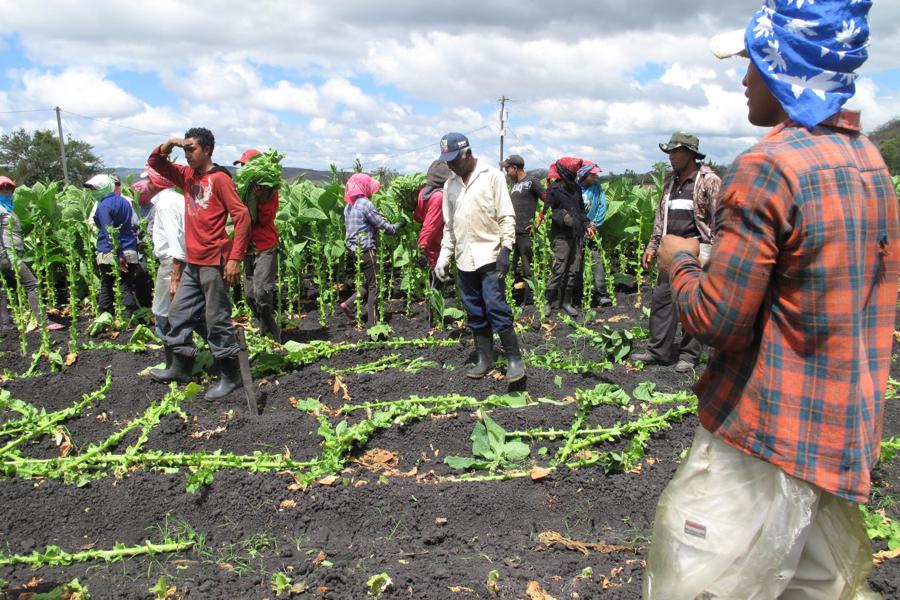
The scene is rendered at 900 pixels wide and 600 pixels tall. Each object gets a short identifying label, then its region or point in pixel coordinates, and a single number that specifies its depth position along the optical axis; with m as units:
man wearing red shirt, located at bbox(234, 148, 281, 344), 6.57
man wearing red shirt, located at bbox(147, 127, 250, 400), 5.15
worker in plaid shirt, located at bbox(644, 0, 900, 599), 1.55
